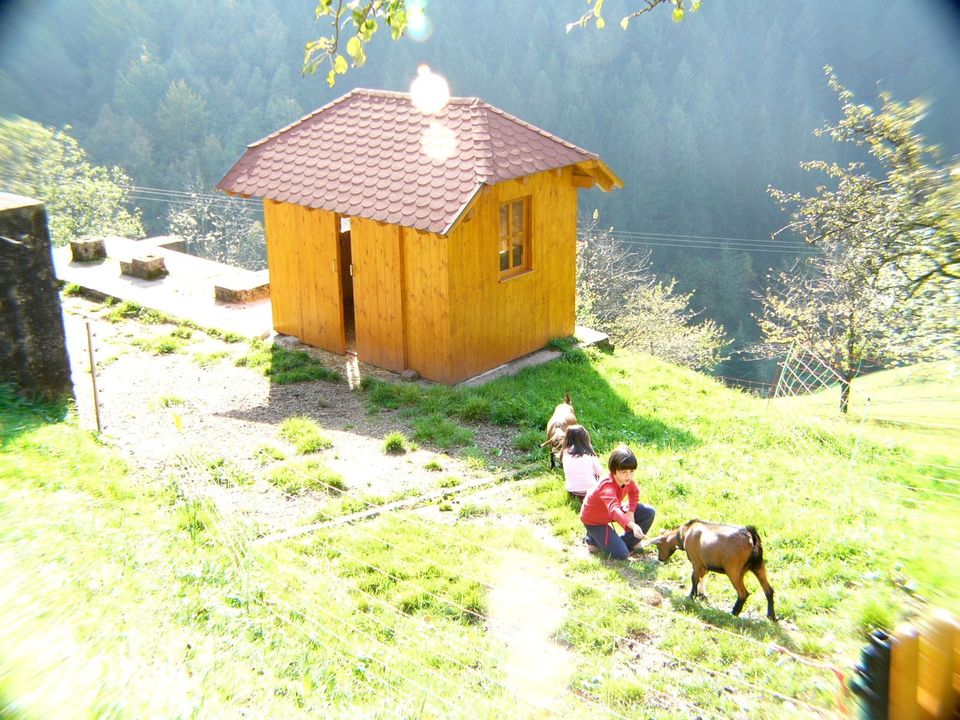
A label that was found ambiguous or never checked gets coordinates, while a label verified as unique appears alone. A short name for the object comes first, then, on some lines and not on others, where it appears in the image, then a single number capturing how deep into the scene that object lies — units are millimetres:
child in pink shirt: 7832
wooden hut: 11328
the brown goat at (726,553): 5574
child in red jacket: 6574
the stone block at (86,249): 16922
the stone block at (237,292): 15078
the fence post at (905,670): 2516
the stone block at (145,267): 15945
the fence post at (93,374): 8445
